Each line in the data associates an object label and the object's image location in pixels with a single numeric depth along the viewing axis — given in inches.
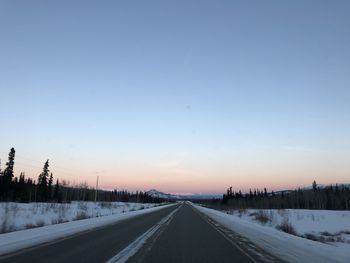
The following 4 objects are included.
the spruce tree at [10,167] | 4027.6
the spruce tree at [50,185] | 4893.9
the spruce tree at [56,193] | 4971.2
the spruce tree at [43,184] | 4648.1
